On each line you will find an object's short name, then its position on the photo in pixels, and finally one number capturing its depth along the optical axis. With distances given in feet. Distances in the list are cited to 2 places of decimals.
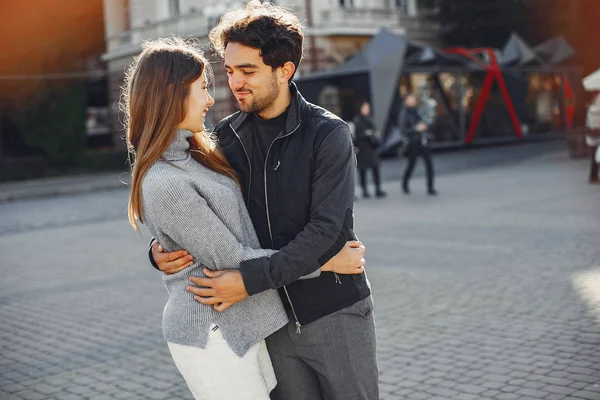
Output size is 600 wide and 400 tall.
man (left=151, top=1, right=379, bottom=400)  7.66
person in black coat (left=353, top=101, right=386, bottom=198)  47.50
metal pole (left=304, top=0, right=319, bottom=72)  98.48
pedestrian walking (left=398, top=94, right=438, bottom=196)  46.70
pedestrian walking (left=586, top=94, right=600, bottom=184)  44.73
